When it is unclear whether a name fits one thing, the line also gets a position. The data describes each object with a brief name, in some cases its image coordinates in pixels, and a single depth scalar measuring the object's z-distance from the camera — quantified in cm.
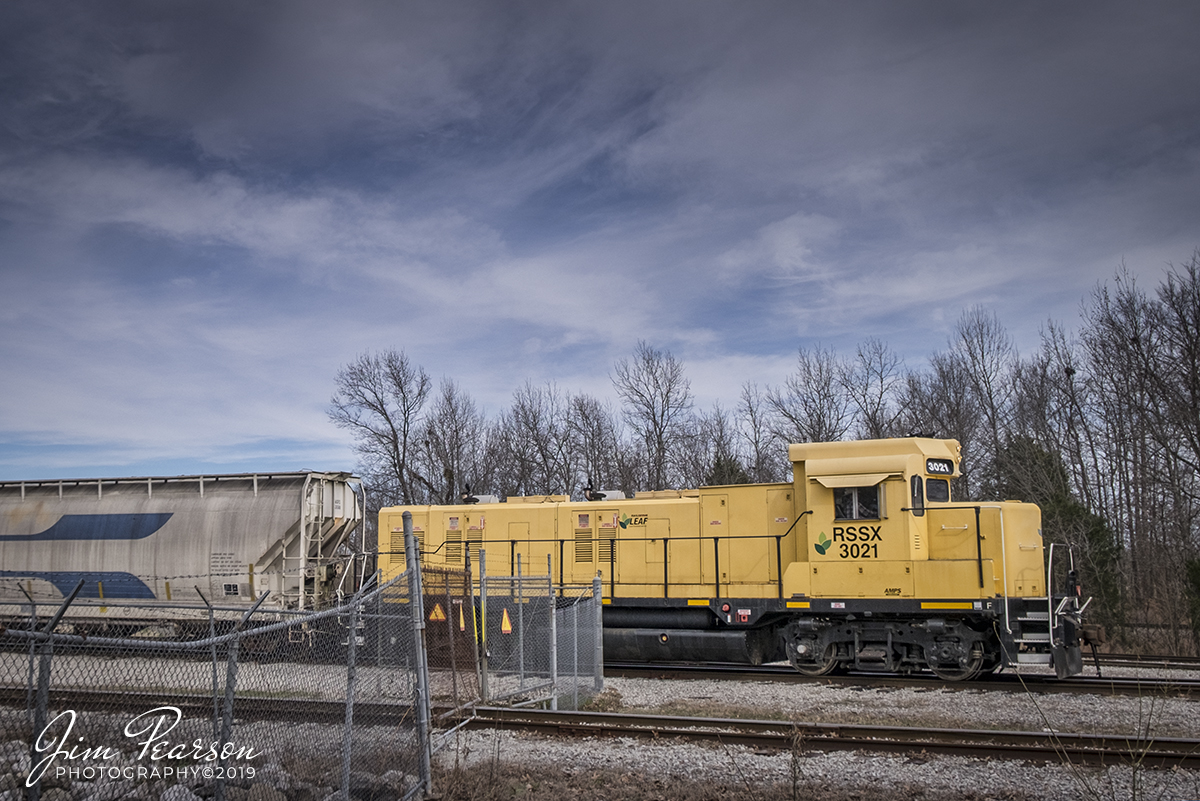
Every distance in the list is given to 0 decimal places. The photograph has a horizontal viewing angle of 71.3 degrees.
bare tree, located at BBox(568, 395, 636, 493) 4416
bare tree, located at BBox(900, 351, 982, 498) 3919
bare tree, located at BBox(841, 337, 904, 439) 3991
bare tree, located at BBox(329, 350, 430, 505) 4312
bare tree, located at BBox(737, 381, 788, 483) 4200
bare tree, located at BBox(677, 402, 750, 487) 4262
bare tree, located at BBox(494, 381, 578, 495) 4403
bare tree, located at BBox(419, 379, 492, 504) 4381
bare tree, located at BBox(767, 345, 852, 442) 4053
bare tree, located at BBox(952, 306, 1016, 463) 3952
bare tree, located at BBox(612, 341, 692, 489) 4244
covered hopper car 1906
